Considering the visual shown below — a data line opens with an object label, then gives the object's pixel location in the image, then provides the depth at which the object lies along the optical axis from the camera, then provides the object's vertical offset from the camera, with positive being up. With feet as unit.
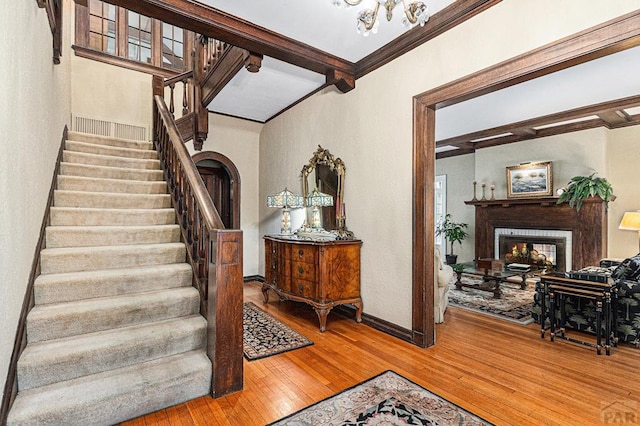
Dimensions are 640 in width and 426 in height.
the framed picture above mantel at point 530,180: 19.74 +1.94
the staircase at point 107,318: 5.86 -2.39
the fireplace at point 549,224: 17.94 -0.89
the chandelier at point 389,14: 6.46 +4.13
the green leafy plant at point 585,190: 17.21 +1.08
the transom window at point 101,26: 17.90 +10.61
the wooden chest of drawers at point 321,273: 11.30 -2.33
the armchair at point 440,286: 11.64 -2.83
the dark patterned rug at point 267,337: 9.35 -4.07
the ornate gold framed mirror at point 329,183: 13.19 +1.25
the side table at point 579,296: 9.23 -2.91
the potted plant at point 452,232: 24.23 -1.64
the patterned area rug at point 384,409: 6.13 -4.05
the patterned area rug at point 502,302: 12.69 -4.18
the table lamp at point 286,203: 14.15 +0.37
